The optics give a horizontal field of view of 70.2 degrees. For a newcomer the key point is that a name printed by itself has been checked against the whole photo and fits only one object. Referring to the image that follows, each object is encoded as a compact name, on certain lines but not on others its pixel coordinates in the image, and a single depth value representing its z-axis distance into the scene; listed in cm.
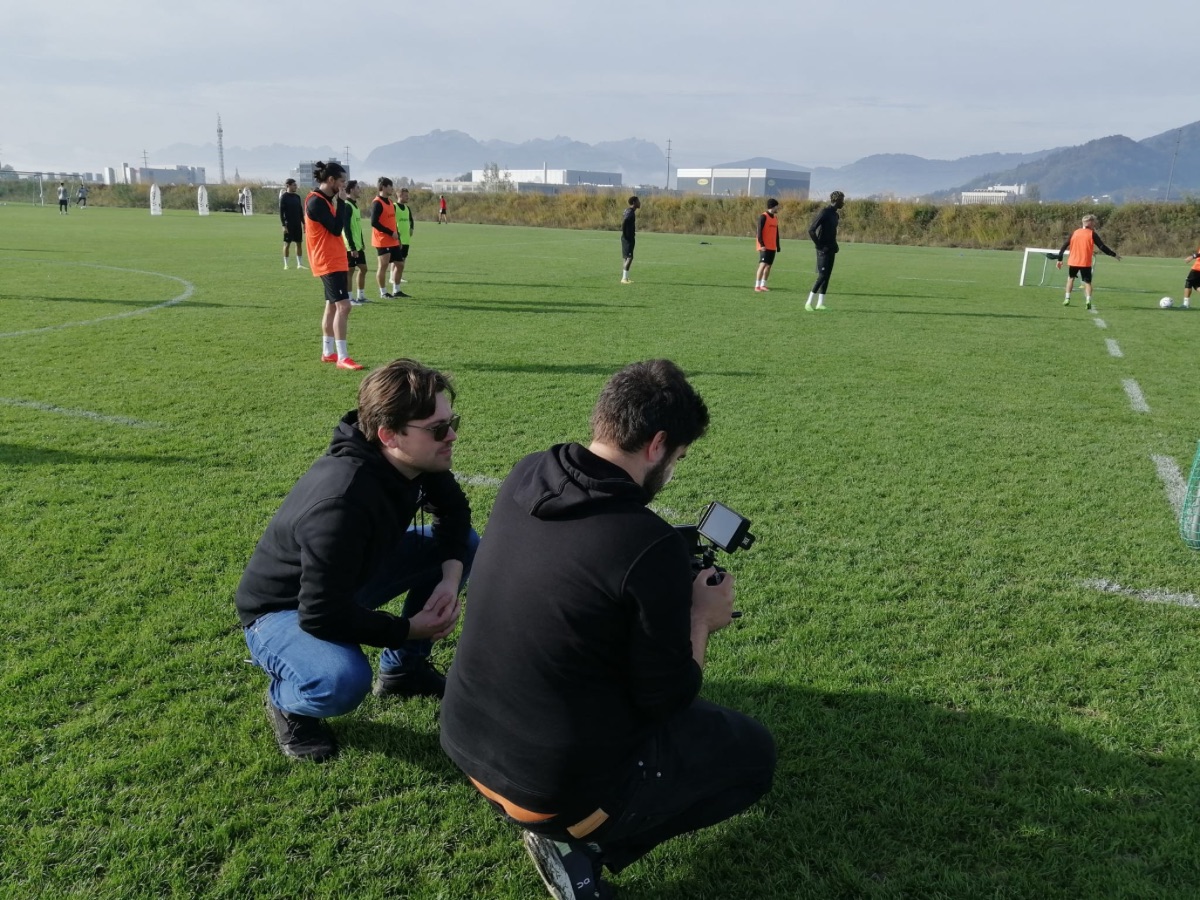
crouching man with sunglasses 264
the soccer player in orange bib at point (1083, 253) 1594
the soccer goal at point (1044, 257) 2105
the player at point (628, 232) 1736
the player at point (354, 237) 1185
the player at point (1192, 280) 1664
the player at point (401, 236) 1448
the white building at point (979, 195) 13485
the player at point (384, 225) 1377
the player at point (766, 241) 1655
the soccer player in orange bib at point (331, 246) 898
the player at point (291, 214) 1753
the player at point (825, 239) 1420
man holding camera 193
